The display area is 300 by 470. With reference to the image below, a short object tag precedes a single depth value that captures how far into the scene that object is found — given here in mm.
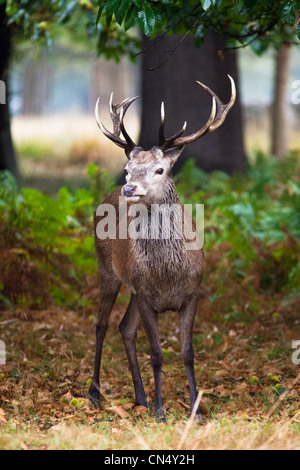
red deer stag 10406
